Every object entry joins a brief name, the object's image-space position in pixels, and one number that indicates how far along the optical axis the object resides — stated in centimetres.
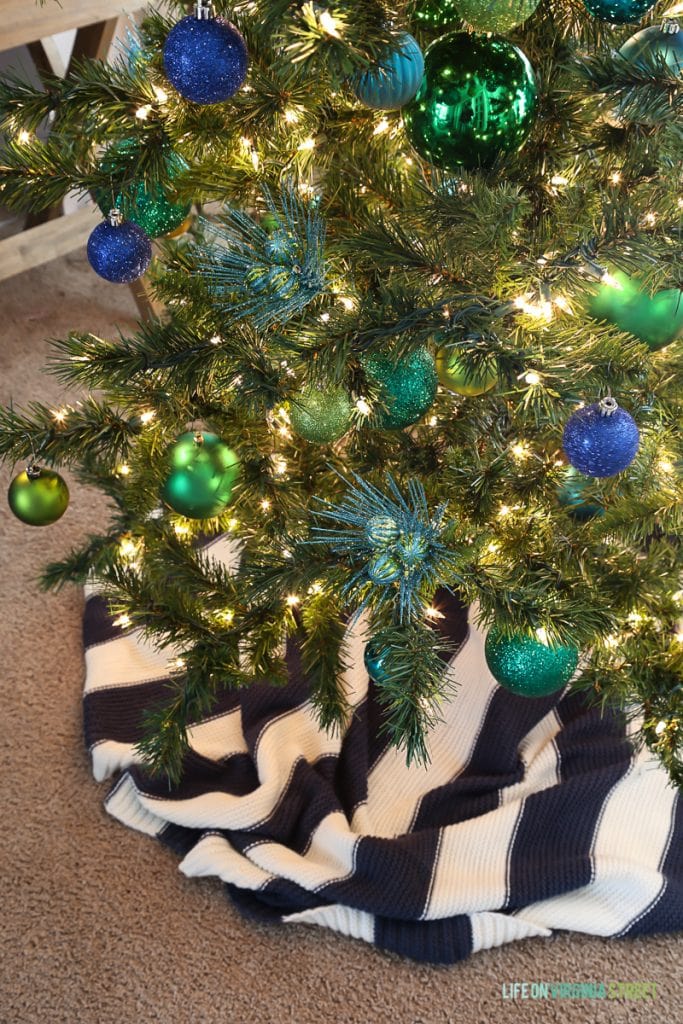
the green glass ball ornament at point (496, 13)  54
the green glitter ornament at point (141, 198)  70
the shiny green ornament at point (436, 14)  65
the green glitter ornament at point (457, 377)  71
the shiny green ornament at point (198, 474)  76
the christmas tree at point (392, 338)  60
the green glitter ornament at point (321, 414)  70
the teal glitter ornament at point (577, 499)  78
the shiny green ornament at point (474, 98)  59
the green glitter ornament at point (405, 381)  68
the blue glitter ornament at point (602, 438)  60
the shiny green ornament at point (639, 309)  70
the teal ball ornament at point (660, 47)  59
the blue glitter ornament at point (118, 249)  75
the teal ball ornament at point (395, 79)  55
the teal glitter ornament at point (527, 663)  76
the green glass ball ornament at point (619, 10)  57
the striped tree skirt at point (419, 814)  88
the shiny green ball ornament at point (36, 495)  91
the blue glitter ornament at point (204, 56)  59
